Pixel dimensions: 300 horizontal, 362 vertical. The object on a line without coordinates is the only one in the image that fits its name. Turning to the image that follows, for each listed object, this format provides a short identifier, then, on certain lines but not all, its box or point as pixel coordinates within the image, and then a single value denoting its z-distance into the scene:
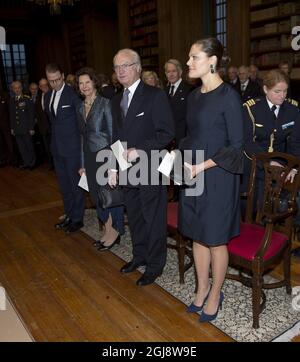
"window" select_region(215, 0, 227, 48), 6.99
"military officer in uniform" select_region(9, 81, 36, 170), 6.68
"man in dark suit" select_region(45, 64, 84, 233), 3.47
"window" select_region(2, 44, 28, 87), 12.11
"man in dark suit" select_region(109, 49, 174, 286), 2.43
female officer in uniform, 2.73
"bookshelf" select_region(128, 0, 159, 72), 7.91
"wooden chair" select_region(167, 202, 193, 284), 2.65
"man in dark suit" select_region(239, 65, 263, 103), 5.68
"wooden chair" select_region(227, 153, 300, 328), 2.13
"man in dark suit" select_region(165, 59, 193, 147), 4.33
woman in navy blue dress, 1.89
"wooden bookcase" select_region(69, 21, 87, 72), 10.26
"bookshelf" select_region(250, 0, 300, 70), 5.89
